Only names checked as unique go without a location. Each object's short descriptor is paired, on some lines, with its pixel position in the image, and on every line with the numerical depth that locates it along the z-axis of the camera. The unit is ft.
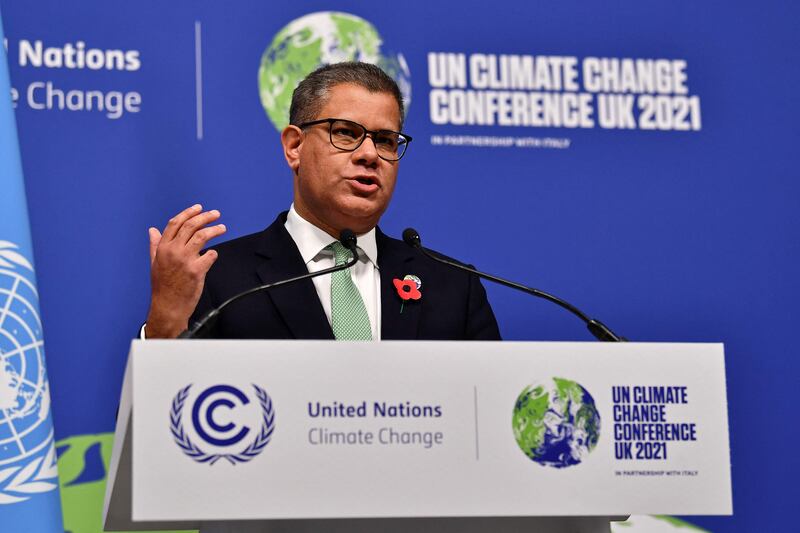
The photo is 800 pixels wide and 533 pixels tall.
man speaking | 15.43
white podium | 10.11
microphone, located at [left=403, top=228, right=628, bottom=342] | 13.20
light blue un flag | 17.39
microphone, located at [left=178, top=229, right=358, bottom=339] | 11.63
